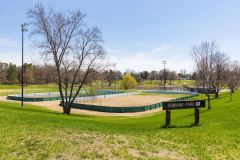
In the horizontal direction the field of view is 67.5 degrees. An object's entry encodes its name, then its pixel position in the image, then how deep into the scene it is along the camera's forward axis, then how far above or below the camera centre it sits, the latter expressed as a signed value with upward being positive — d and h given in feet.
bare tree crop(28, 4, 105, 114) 66.90 +11.00
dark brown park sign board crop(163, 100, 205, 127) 33.41 -4.70
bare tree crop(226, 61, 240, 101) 101.24 +2.14
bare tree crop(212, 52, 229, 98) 82.57 +5.41
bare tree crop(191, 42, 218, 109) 64.52 +4.84
